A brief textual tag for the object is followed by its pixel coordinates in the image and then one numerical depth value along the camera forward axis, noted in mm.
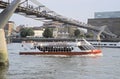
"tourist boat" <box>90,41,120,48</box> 103481
